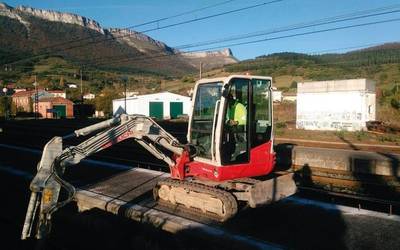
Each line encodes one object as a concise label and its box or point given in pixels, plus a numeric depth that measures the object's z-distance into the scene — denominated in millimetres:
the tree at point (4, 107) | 81475
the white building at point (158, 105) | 65562
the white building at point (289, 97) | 79500
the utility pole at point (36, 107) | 77250
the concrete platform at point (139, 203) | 8602
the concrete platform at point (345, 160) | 16156
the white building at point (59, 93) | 103962
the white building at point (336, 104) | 37031
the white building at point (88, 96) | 110125
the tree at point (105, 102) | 76188
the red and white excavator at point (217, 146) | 9133
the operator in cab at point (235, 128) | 9367
